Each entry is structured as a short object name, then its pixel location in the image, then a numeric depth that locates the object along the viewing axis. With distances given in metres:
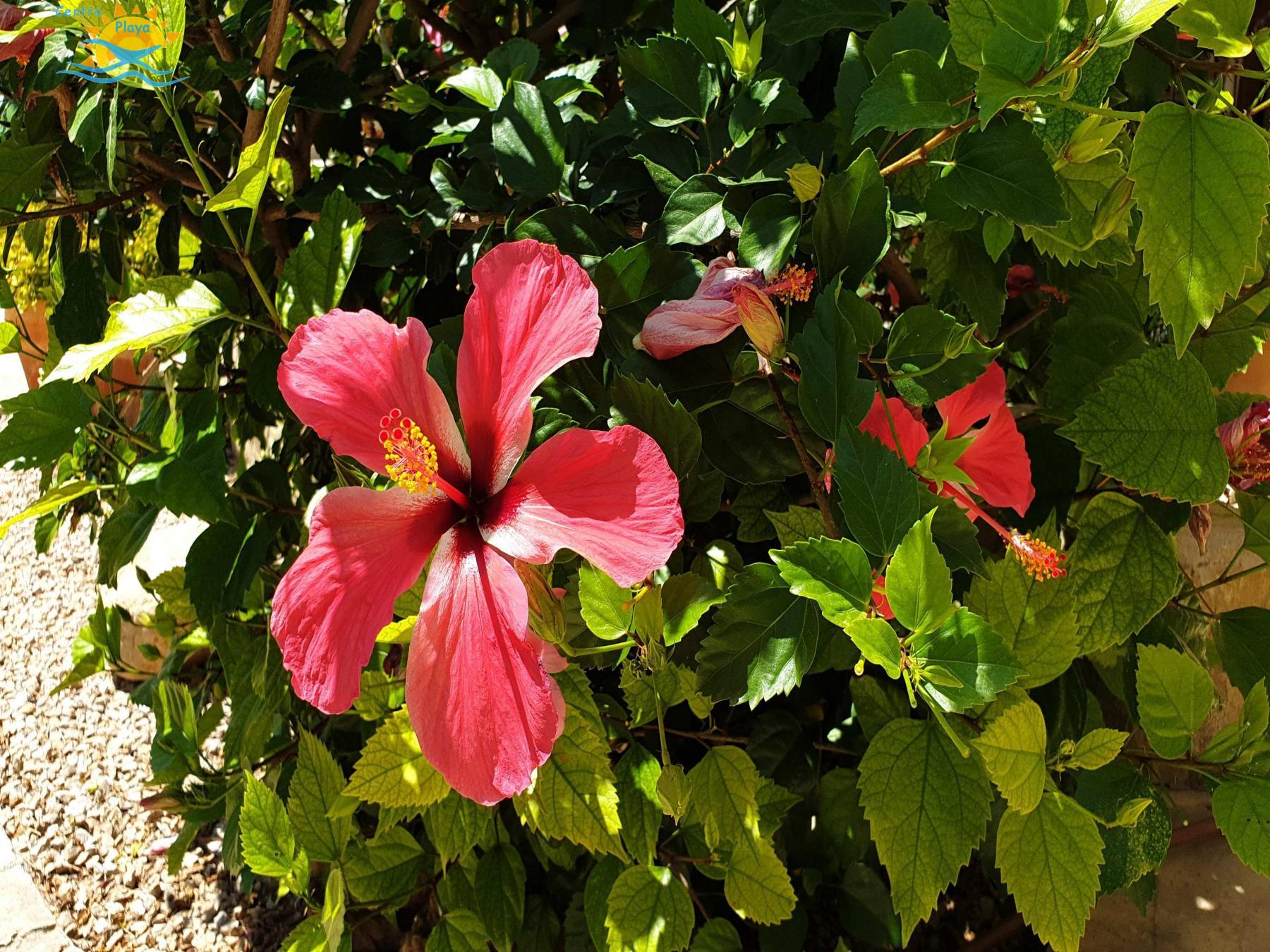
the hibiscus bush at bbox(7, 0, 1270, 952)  0.55
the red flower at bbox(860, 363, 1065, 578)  0.70
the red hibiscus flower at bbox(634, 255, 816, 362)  0.59
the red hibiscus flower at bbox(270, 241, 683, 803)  0.53
